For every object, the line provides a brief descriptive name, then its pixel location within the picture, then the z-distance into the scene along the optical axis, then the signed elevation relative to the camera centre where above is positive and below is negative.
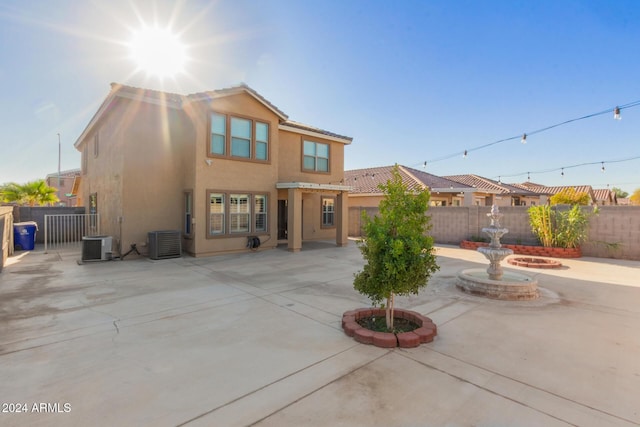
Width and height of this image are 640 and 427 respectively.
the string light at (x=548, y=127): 11.91 +4.21
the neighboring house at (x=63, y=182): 37.81 +3.90
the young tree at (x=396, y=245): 4.12 -0.45
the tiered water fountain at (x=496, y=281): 6.21 -1.44
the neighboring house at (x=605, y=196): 34.45 +2.15
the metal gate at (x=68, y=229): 14.28 -0.90
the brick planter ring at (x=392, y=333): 3.99 -1.63
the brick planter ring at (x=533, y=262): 9.34 -1.54
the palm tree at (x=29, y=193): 19.67 +1.15
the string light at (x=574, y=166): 21.92 +4.03
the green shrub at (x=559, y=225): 11.34 -0.43
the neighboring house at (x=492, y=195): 22.45 +1.51
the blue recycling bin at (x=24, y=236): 12.37 -1.03
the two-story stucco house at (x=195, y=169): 10.91 +1.61
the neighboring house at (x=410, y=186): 19.88 +1.73
